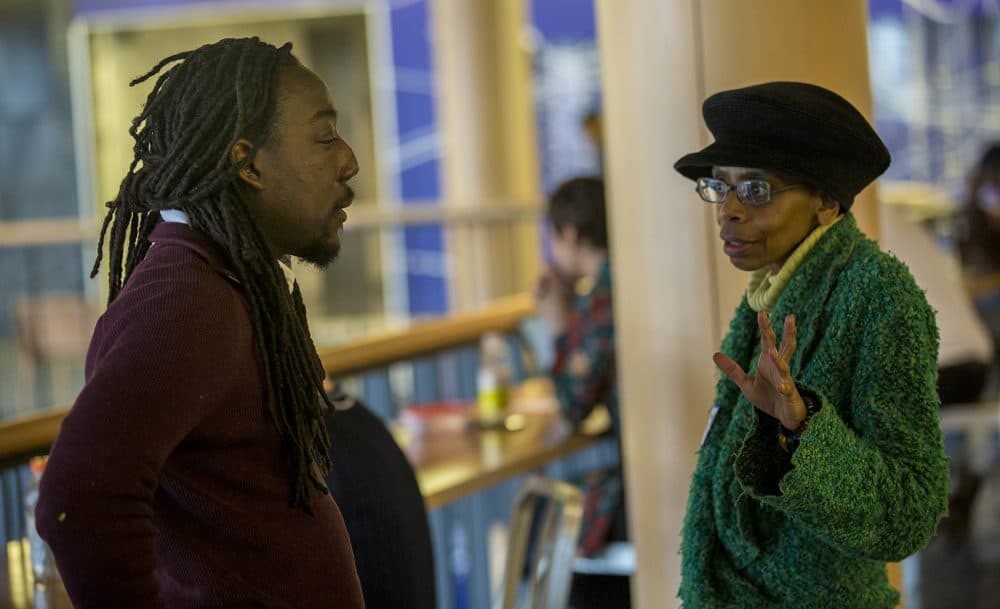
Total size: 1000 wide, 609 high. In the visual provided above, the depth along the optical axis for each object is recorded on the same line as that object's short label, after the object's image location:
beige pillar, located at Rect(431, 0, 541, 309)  9.23
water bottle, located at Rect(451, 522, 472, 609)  5.04
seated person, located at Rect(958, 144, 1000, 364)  7.03
